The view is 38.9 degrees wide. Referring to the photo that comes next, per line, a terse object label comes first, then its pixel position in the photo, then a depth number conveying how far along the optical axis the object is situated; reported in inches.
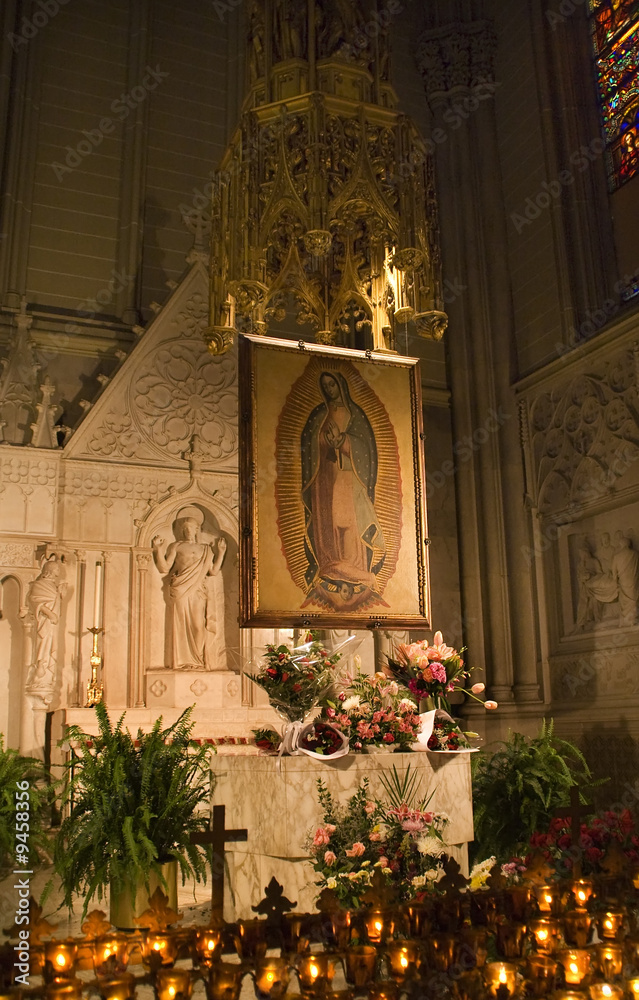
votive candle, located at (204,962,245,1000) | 100.5
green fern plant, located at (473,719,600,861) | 269.1
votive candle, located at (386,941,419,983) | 112.7
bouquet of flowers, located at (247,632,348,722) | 210.1
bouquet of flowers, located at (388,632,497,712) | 218.2
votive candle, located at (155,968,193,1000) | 104.0
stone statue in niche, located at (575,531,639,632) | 374.9
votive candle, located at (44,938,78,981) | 108.0
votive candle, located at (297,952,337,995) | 102.9
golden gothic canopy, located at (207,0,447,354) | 269.4
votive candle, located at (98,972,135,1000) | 101.7
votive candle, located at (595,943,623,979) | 111.0
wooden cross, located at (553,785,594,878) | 211.2
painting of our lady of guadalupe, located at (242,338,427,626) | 266.4
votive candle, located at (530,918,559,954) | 121.2
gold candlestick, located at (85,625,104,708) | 340.2
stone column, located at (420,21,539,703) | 441.7
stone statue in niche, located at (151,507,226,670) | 374.9
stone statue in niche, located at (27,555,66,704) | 342.3
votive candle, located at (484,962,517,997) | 104.6
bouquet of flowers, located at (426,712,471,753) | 210.5
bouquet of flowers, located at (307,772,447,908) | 165.2
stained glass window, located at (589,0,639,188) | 432.1
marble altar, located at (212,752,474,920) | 189.0
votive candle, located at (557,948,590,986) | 109.4
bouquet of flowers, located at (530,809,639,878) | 216.5
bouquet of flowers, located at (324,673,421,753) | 204.1
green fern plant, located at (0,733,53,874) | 225.5
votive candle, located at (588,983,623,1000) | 100.1
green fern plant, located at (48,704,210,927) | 193.6
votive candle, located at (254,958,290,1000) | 105.7
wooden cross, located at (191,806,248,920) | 167.8
